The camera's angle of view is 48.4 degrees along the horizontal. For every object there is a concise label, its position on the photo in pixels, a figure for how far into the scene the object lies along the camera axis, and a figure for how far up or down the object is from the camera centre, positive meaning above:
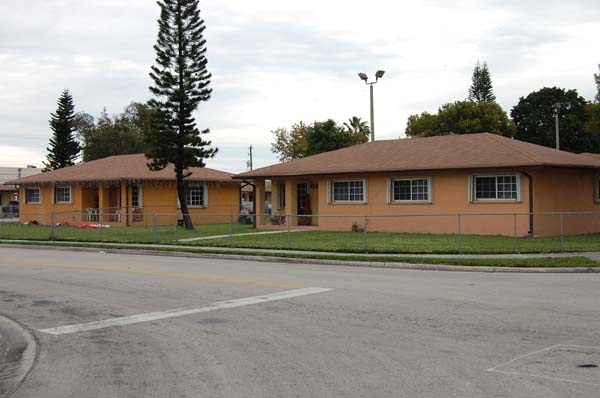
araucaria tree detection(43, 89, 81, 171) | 73.50 +8.52
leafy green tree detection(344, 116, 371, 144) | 69.28 +9.15
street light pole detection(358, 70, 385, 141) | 36.77 +7.44
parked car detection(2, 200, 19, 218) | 63.17 +0.87
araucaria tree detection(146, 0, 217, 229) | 34.12 +6.56
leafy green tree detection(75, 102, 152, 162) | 71.44 +8.31
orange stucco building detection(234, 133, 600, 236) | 25.55 +1.12
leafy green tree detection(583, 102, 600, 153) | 30.72 +4.37
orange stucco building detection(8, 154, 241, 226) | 41.47 +1.57
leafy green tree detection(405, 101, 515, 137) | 62.75 +8.74
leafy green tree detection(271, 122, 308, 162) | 76.88 +8.49
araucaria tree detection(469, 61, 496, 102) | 79.81 +14.94
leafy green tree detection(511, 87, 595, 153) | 66.38 +9.50
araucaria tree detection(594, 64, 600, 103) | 32.53 +6.27
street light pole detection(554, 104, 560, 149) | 64.39 +10.09
